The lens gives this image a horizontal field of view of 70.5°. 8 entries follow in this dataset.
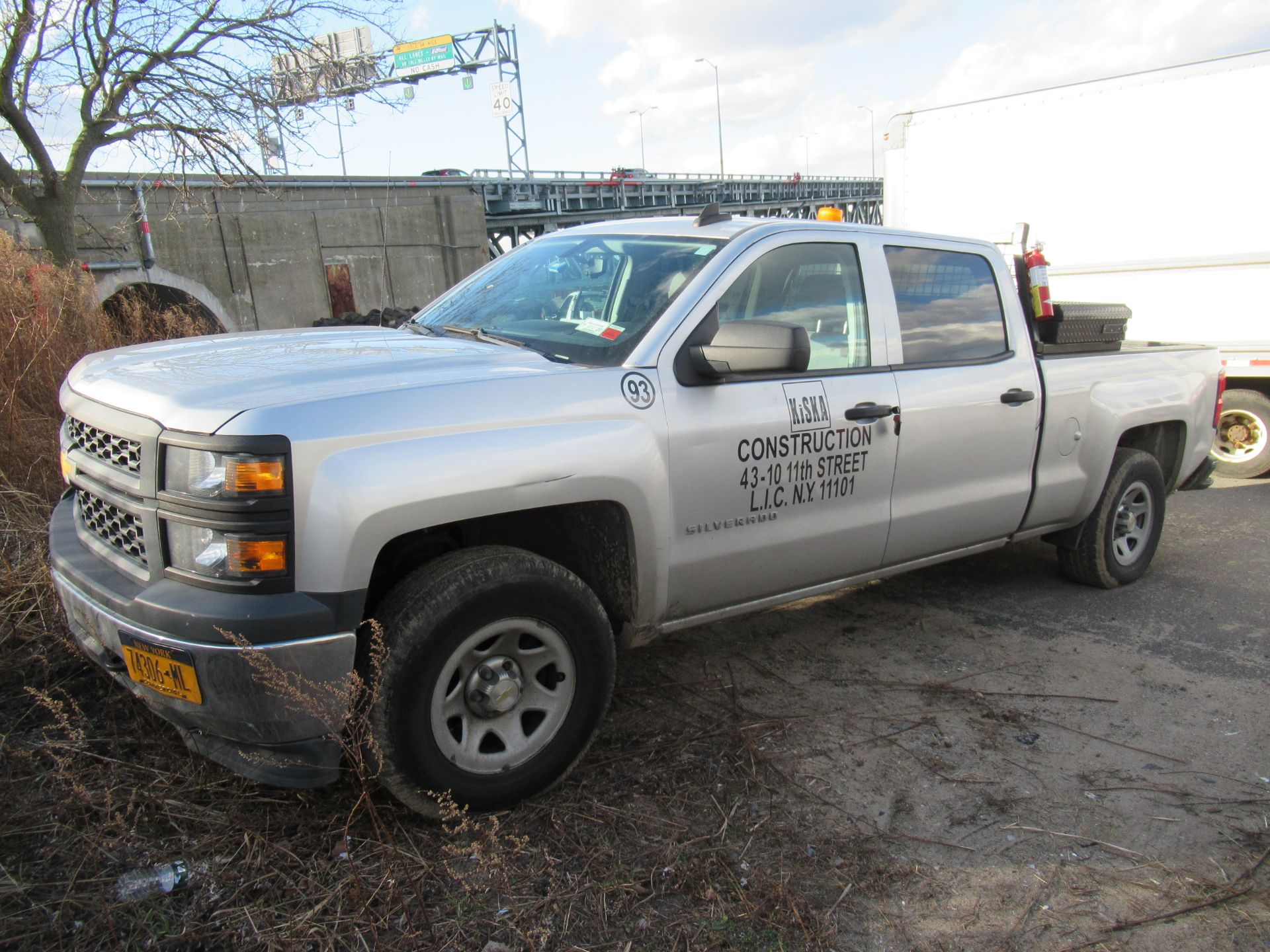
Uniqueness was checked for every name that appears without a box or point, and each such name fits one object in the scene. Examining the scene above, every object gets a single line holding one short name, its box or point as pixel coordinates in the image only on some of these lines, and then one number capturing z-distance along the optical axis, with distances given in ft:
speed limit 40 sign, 151.74
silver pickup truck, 7.48
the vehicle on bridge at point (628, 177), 143.95
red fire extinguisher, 14.80
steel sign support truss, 152.05
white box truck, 23.57
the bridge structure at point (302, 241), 73.56
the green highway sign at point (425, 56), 164.76
